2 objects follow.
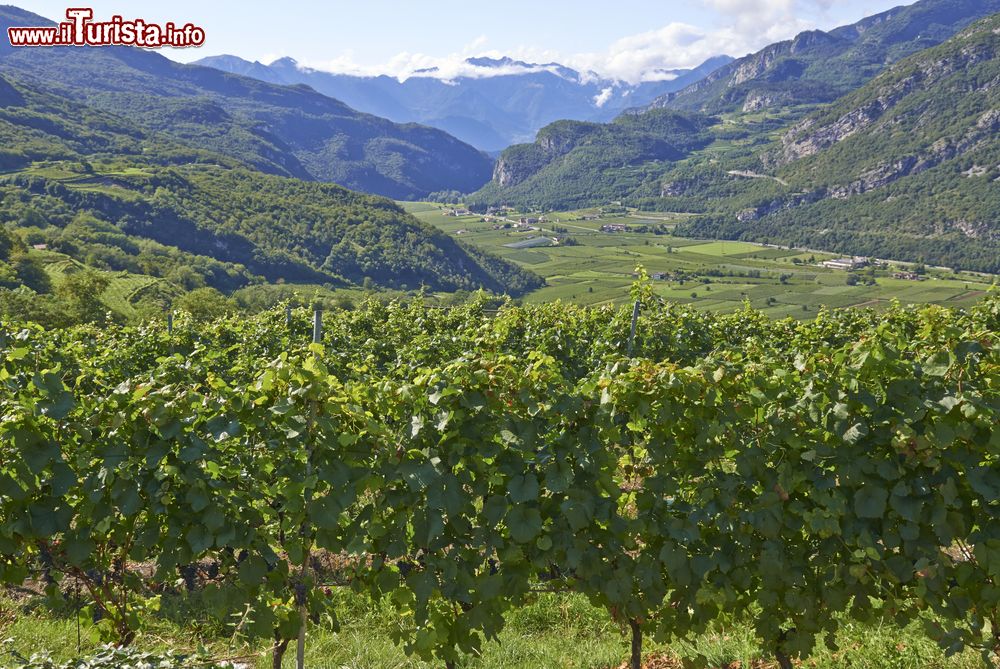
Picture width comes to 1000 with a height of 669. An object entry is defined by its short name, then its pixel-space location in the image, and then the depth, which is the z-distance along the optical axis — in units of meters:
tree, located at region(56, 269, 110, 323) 54.03
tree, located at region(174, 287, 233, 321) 60.97
